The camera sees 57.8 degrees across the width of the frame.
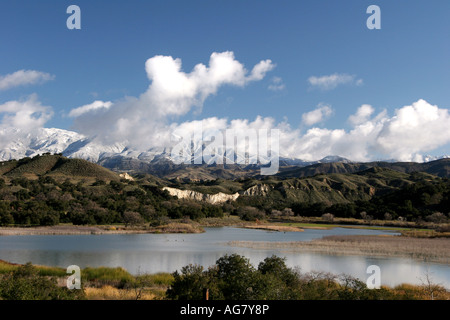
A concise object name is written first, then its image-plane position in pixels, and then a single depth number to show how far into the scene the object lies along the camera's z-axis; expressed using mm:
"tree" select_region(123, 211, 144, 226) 97231
